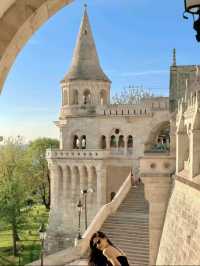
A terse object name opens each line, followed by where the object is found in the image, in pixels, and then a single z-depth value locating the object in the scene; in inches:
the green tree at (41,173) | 1512.8
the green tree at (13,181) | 984.8
